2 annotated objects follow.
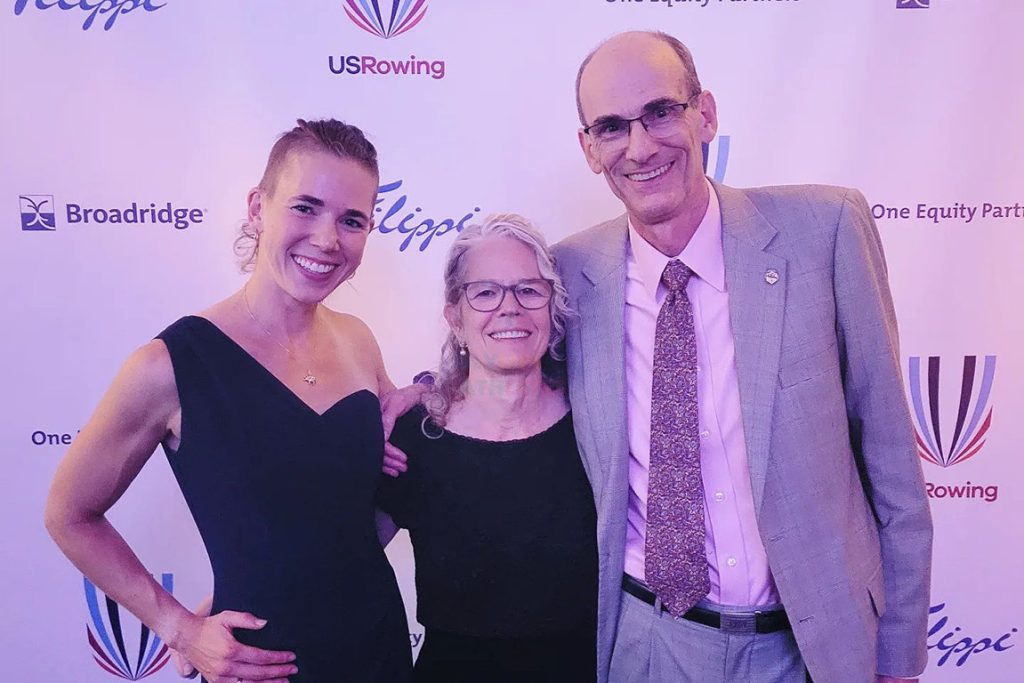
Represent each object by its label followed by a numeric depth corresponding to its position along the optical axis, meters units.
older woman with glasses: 1.56
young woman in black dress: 1.40
